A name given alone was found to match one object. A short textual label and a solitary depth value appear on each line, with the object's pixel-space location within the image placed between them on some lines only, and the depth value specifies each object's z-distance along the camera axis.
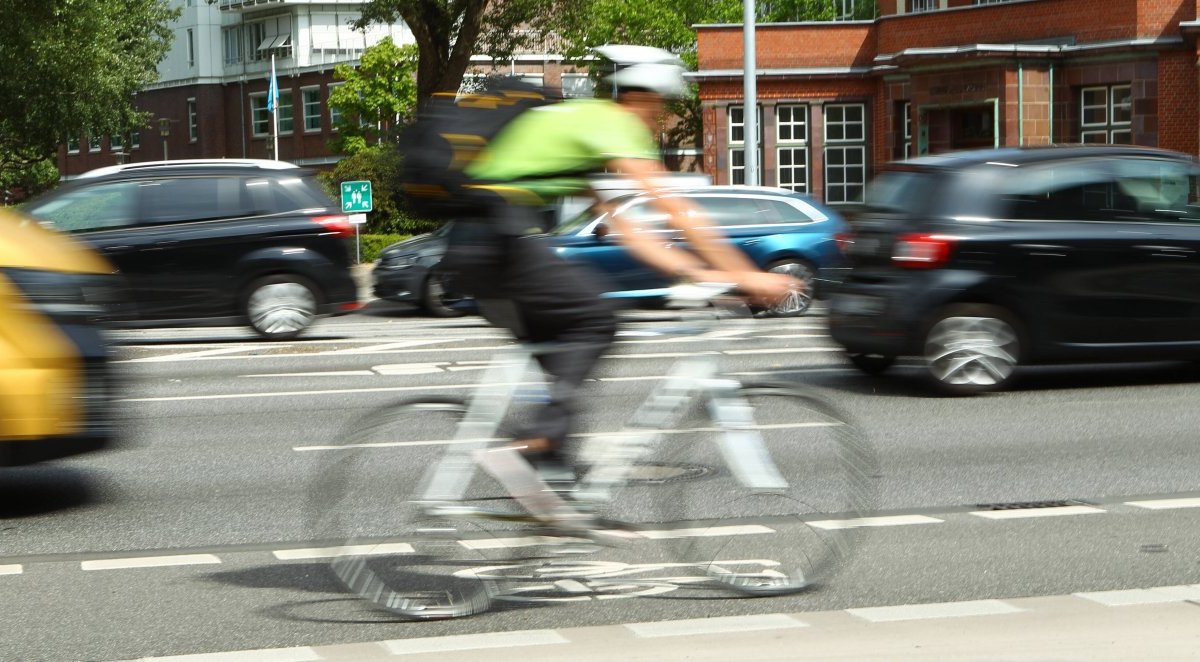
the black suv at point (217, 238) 17.20
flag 64.79
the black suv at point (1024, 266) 11.39
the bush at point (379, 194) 37.50
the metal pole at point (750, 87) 27.66
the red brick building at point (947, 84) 33.34
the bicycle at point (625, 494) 5.32
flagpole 74.21
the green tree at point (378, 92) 63.19
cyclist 5.14
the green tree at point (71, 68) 39.50
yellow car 7.29
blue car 19.55
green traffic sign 28.00
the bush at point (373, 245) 34.78
